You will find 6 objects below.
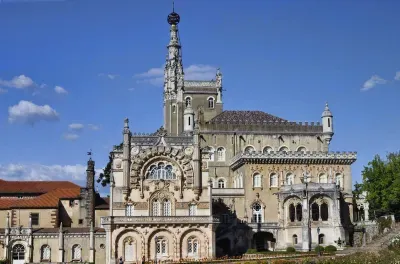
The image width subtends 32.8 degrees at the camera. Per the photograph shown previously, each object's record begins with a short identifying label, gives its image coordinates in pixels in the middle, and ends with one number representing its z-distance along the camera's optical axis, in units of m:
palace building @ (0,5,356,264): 72.69
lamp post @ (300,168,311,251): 76.50
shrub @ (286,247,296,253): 74.44
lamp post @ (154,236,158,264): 71.91
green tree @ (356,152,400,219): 79.47
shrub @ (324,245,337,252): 70.56
